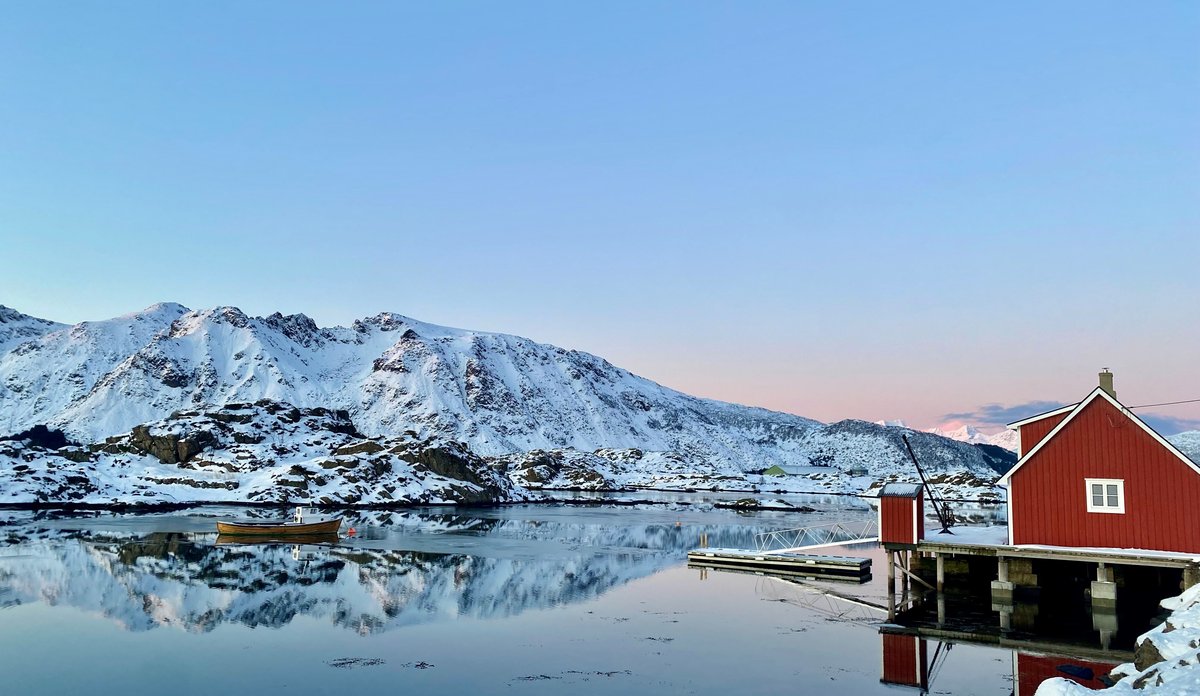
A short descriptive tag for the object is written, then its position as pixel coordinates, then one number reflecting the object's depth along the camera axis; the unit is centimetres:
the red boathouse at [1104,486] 2995
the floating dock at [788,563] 4488
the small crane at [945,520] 4419
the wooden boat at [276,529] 6194
